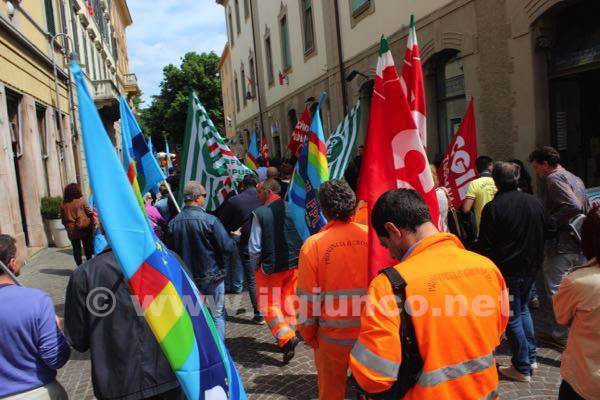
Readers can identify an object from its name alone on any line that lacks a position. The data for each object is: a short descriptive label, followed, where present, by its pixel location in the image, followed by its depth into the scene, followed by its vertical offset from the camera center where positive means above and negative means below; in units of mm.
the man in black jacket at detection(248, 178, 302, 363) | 4773 -898
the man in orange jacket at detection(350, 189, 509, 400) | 1749 -591
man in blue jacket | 4438 -596
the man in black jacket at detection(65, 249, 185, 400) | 2518 -801
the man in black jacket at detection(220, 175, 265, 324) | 5891 -588
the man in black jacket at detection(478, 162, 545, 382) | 3830 -773
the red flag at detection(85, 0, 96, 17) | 23508 +8723
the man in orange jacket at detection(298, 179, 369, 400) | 2910 -775
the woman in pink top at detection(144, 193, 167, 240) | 5969 -525
